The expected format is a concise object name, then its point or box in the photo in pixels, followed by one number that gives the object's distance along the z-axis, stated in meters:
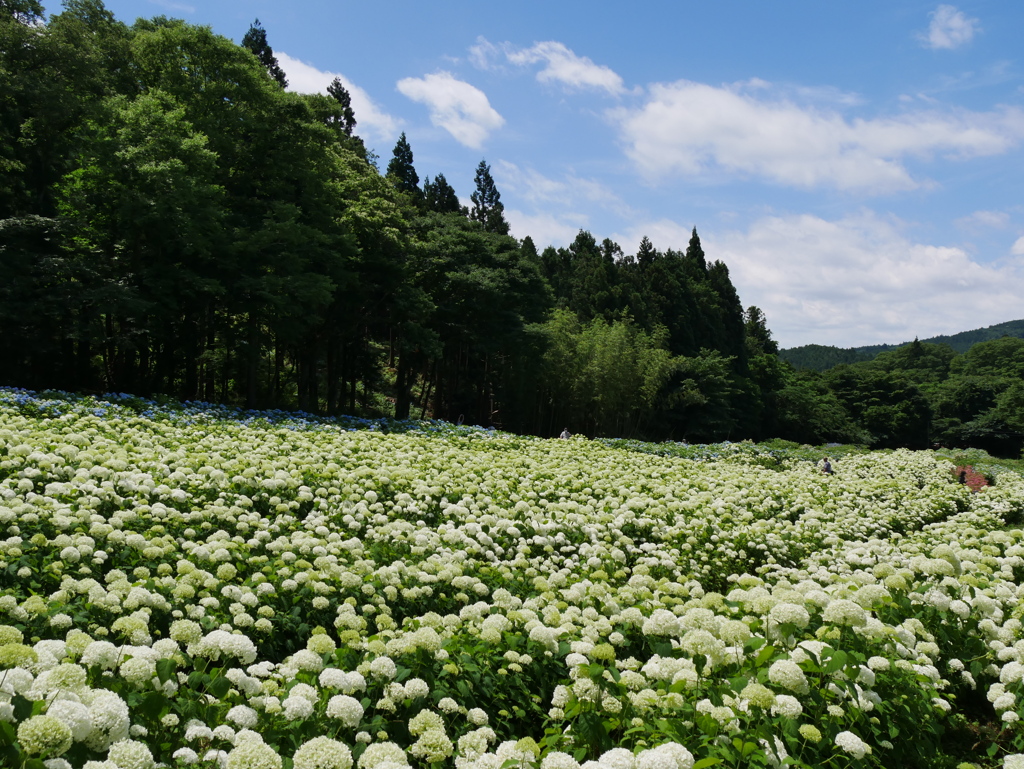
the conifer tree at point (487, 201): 63.66
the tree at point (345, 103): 55.88
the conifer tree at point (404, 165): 57.28
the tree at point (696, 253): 88.94
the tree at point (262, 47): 48.66
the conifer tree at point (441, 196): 58.58
